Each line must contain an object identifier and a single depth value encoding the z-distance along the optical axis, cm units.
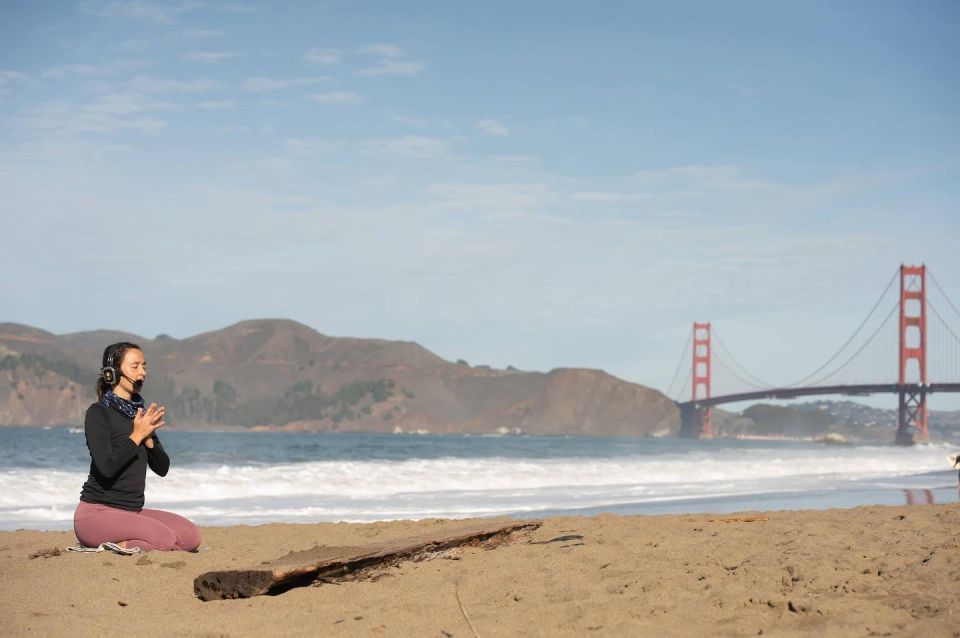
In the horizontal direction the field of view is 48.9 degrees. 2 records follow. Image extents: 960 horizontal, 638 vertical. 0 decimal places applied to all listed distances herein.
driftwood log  450
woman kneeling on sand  550
